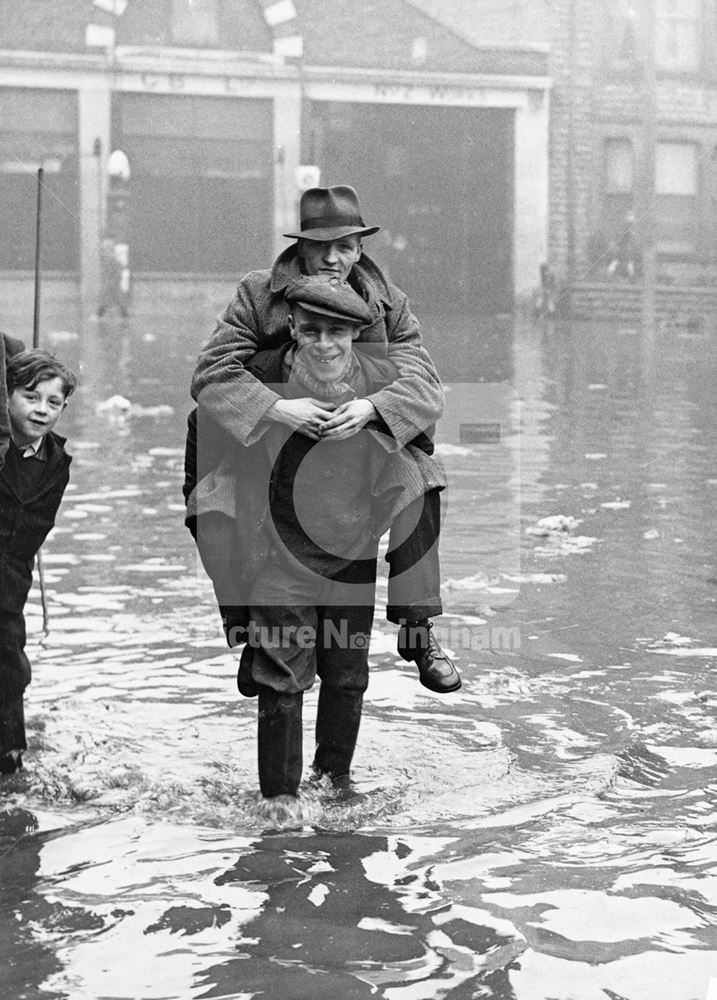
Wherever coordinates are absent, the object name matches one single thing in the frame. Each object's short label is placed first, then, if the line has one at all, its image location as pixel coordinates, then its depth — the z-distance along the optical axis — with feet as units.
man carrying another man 29.37
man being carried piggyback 28.84
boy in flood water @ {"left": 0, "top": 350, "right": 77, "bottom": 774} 30.58
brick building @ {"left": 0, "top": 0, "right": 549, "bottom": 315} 212.23
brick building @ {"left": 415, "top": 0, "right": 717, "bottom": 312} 226.99
